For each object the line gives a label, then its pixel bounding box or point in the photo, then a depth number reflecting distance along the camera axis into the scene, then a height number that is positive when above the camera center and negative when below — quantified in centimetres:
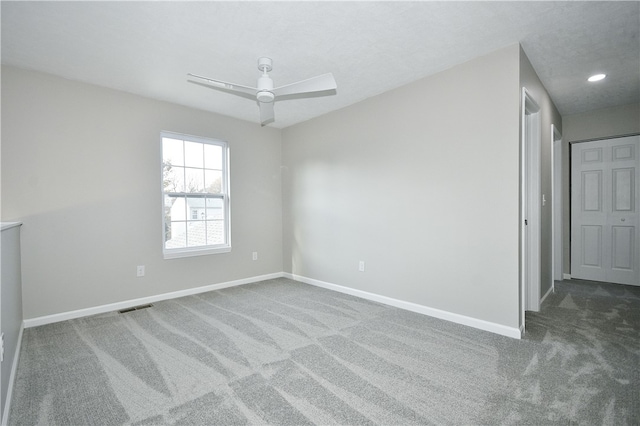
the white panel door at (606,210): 422 -8
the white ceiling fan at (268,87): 240 +99
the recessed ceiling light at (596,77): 323 +136
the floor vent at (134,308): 340 -110
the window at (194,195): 393 +20
